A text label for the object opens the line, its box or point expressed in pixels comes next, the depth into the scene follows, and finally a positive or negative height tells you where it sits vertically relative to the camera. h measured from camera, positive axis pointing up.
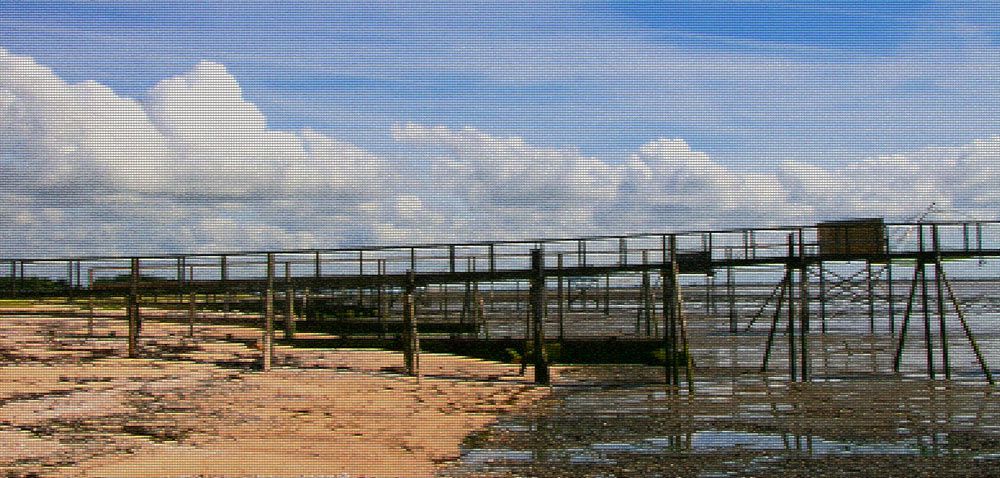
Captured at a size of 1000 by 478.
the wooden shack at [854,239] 27.02 +1.04
